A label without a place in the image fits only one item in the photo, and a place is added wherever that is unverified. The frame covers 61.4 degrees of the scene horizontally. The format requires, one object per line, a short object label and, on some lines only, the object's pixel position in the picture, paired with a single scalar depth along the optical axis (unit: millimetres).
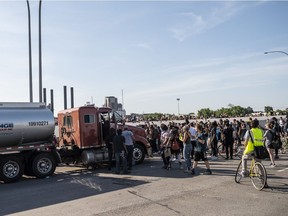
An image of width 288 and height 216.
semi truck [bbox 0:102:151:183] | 8770
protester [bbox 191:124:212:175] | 7982
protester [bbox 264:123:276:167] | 8948
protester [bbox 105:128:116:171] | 10071
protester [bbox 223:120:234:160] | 10975
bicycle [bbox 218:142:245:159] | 11672
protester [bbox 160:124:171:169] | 9359
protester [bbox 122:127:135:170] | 9766
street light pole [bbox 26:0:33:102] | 14131
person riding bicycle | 6499
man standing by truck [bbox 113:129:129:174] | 9202
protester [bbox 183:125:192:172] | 8485
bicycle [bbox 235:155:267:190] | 6163
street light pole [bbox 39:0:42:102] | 14024
